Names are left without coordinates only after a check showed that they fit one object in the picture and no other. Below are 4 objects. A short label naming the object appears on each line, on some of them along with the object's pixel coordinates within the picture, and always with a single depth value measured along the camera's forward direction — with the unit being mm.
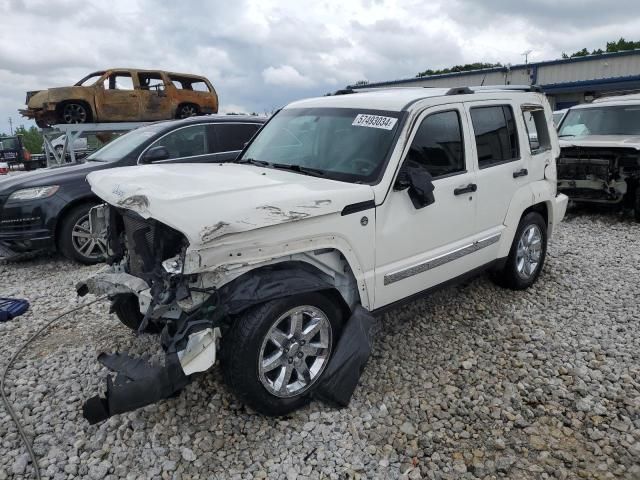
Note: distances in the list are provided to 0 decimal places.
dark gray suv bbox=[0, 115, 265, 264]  5637
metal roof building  22812
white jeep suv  2596
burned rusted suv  10969
